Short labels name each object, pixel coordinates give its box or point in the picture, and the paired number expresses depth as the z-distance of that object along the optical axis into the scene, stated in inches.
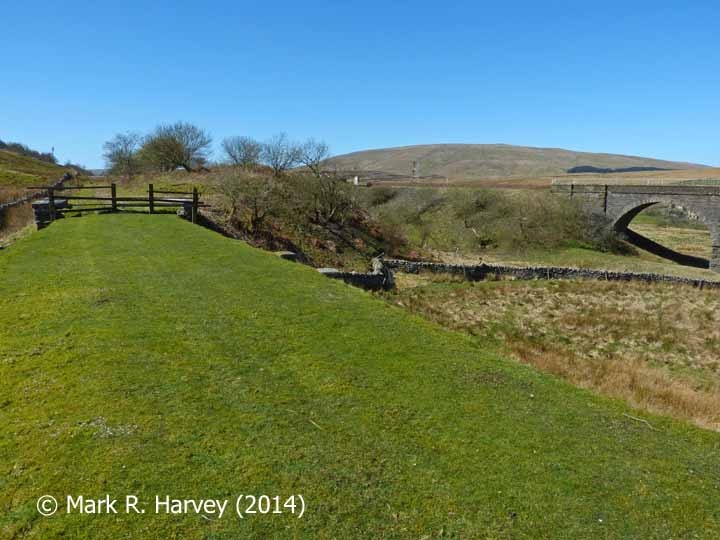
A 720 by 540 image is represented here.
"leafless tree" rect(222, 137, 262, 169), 1710.1
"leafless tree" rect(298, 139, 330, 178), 1422.2
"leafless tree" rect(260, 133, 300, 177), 1481.7
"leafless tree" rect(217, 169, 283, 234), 1133.1
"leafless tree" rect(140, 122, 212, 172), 1922.0
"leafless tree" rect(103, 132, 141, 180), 2267.1
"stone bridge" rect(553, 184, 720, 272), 1619.1
